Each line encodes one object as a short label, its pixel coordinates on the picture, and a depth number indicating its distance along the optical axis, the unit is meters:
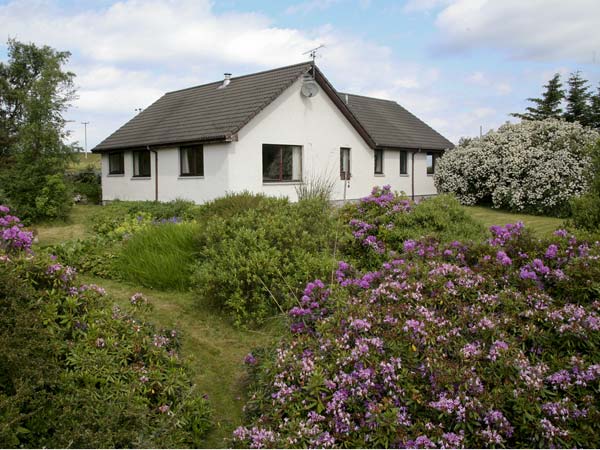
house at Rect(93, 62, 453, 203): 18.27
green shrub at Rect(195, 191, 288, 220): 8.13
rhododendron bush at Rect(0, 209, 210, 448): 3.16
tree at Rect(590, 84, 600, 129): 35.64
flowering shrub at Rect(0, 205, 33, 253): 5.52
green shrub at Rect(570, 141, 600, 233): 8.81
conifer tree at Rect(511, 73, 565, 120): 37.50
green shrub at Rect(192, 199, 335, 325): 6.11
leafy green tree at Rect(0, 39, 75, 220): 16.30
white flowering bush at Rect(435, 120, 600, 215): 19.56
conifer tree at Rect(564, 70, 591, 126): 36.16
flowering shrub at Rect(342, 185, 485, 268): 7.42
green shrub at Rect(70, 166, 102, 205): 25.97
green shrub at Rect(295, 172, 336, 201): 8.99
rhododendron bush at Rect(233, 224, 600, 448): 3.07
